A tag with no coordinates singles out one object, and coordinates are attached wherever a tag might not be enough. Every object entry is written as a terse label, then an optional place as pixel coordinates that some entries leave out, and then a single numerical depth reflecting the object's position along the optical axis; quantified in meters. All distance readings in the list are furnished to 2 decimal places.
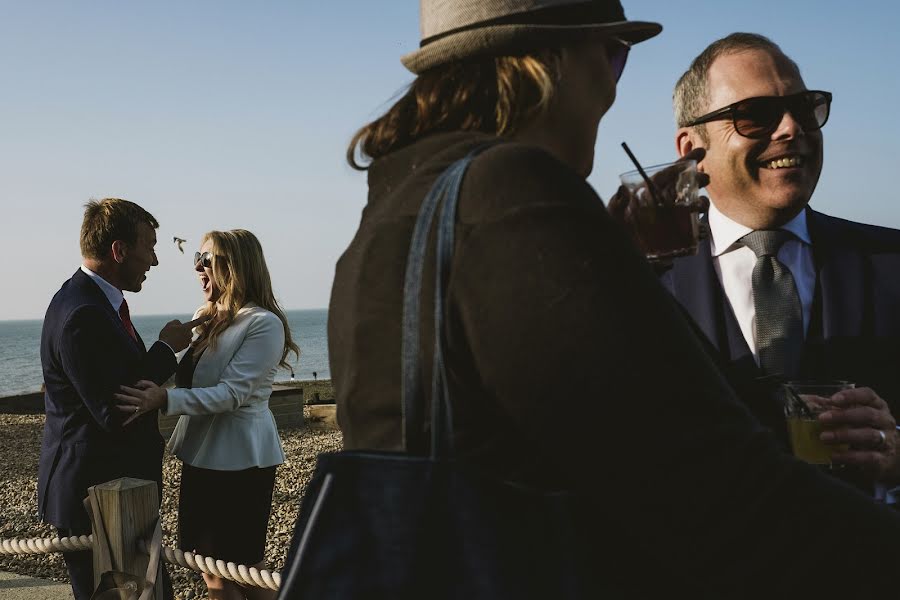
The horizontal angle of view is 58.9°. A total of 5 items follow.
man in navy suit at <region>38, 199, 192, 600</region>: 3.86
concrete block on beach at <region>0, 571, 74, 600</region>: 5.33
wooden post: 3.21
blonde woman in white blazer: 4.32
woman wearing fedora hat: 0.78
